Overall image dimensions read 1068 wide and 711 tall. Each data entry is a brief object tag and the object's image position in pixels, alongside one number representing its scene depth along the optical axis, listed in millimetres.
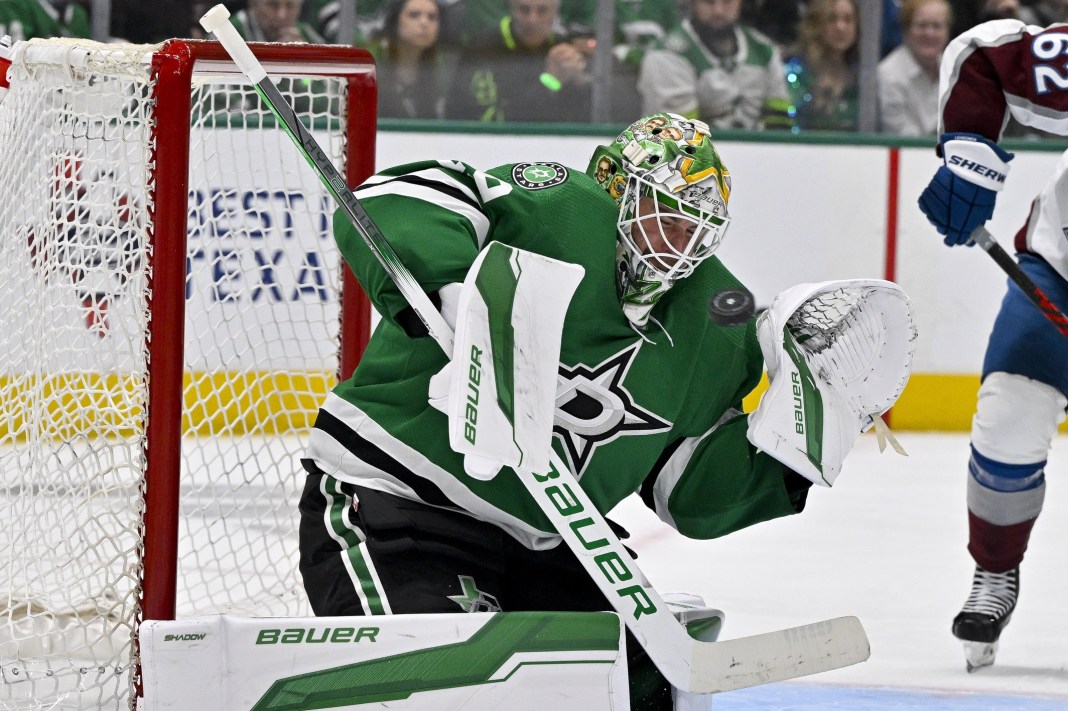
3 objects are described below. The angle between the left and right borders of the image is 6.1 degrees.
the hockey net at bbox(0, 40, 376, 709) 16145
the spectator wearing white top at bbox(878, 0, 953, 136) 26406
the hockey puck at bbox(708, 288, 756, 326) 16055
